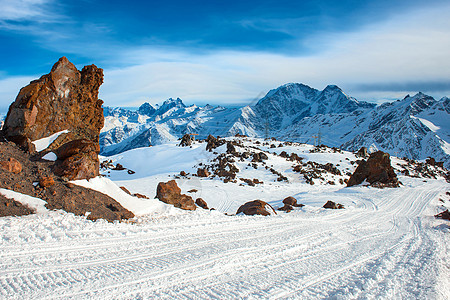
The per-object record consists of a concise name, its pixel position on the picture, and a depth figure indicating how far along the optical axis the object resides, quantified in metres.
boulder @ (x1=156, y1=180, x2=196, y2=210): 9.57
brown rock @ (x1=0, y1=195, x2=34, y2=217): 5.73
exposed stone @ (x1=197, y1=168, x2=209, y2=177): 22.31
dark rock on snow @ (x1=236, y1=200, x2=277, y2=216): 9.66
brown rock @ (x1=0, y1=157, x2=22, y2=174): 6.50
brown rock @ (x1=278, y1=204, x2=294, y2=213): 11.46
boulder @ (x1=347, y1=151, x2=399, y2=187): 19.67
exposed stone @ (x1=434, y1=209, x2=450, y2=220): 10.16
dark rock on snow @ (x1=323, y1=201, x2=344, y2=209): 12.07
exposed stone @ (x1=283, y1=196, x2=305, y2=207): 13.26
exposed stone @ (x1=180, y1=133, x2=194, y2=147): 32.19
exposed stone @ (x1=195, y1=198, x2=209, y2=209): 11.33
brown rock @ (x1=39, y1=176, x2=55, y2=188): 6.62
